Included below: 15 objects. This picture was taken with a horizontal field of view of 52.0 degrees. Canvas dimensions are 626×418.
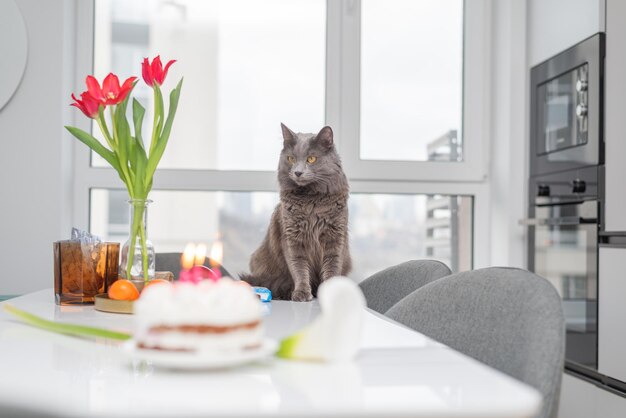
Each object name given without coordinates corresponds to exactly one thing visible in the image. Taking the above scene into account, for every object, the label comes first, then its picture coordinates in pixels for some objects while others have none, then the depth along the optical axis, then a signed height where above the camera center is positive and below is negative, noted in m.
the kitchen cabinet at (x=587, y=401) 1.99 -0.59
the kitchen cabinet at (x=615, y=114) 2.07 +0.35
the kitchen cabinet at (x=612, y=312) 1.99 -0.29
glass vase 1.31 -0.08
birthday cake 0.61 -0.10
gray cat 1.67 +0.01
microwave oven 2.21 +0.42
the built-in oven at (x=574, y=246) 2.18 -0.10
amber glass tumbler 1.34 -0.13
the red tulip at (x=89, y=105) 1.22 +0.21
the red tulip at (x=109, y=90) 1.22 +0.23
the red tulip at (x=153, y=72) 1.28 +0.28
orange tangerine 1.20 -0.15
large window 2.77 +0.47
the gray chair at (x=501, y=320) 0.84 -0.16
